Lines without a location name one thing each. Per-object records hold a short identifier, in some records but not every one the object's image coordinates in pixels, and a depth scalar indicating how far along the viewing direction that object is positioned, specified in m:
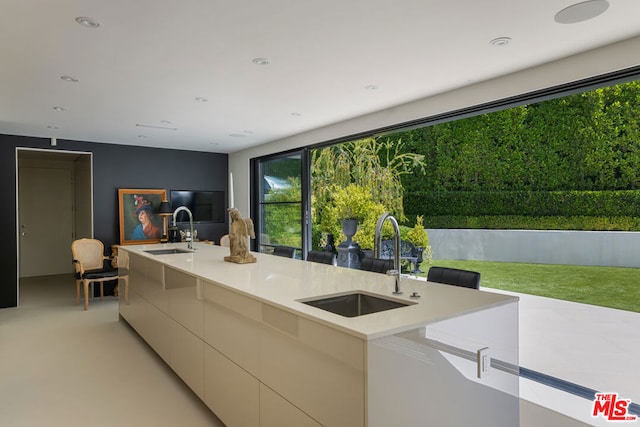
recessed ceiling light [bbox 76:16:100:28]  2.44
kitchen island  1.41
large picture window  6.39
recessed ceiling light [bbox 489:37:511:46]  2.76
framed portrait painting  6.82
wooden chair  5.77
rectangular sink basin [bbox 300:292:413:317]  1.96
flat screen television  7.45
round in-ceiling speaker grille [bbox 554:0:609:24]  2.30
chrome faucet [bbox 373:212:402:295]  1.84
